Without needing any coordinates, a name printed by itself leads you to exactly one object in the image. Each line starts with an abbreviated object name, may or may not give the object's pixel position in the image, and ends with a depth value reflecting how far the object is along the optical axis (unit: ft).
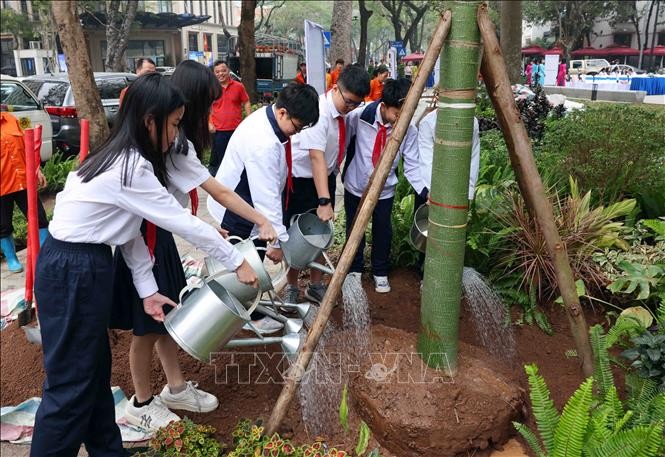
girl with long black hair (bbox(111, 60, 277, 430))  7.89
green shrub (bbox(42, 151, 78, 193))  24.25
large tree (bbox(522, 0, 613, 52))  123.65
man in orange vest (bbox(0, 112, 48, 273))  14.82
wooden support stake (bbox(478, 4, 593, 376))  7.61
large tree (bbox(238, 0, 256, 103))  37.14
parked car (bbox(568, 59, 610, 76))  103.14
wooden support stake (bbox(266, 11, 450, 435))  7.18
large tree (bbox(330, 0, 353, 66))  49.73
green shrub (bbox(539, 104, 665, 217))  13.16
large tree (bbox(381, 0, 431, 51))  88.19
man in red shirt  23.99
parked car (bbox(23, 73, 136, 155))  30.12
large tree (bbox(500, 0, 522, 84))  35.04
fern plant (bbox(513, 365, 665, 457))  6.10
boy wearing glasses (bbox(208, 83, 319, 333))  9.23
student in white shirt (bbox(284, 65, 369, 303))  10.89
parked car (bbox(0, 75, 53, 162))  25.95
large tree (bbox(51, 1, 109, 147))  22.35
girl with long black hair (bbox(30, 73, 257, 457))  6.38
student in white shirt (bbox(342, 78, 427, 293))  12.02
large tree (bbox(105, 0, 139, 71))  80.59
